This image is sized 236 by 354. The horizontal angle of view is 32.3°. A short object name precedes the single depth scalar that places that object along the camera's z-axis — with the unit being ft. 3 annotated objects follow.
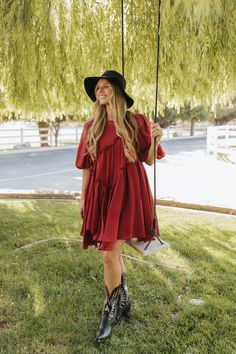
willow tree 13.15
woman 9.82
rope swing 9.89
